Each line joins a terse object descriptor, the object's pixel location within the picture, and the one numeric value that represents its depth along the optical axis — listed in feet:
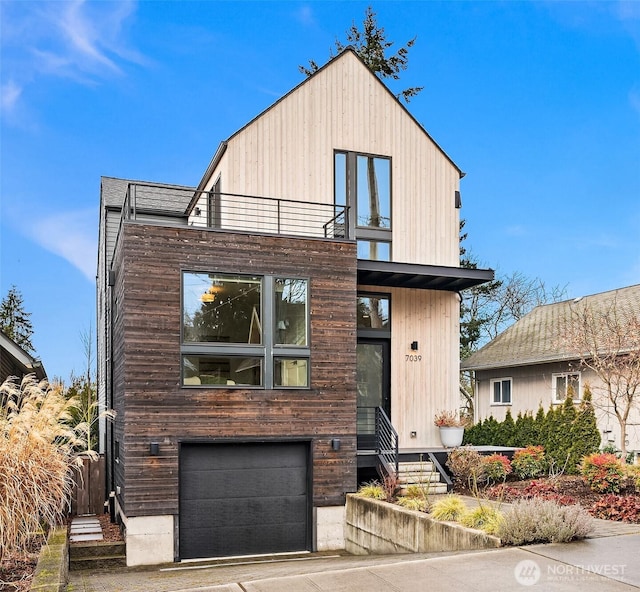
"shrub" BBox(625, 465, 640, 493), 34.59
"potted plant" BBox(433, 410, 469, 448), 46.16
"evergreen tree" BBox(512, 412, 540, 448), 54.49
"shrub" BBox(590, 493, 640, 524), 29.66
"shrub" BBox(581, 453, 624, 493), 34.95
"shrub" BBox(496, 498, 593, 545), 24.20
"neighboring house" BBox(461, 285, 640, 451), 53.47
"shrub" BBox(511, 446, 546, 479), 42.63
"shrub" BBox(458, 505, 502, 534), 25.25
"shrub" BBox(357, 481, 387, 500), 36.01
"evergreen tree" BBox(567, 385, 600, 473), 49.24
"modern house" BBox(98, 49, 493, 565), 35.09
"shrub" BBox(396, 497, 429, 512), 31.81
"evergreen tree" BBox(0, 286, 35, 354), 115.34
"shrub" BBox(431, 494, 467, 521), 28.30
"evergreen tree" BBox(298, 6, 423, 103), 85.76
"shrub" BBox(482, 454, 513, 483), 41.19
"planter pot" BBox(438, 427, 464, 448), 46.11
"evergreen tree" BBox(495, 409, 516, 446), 58.39
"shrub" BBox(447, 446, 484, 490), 40.32
